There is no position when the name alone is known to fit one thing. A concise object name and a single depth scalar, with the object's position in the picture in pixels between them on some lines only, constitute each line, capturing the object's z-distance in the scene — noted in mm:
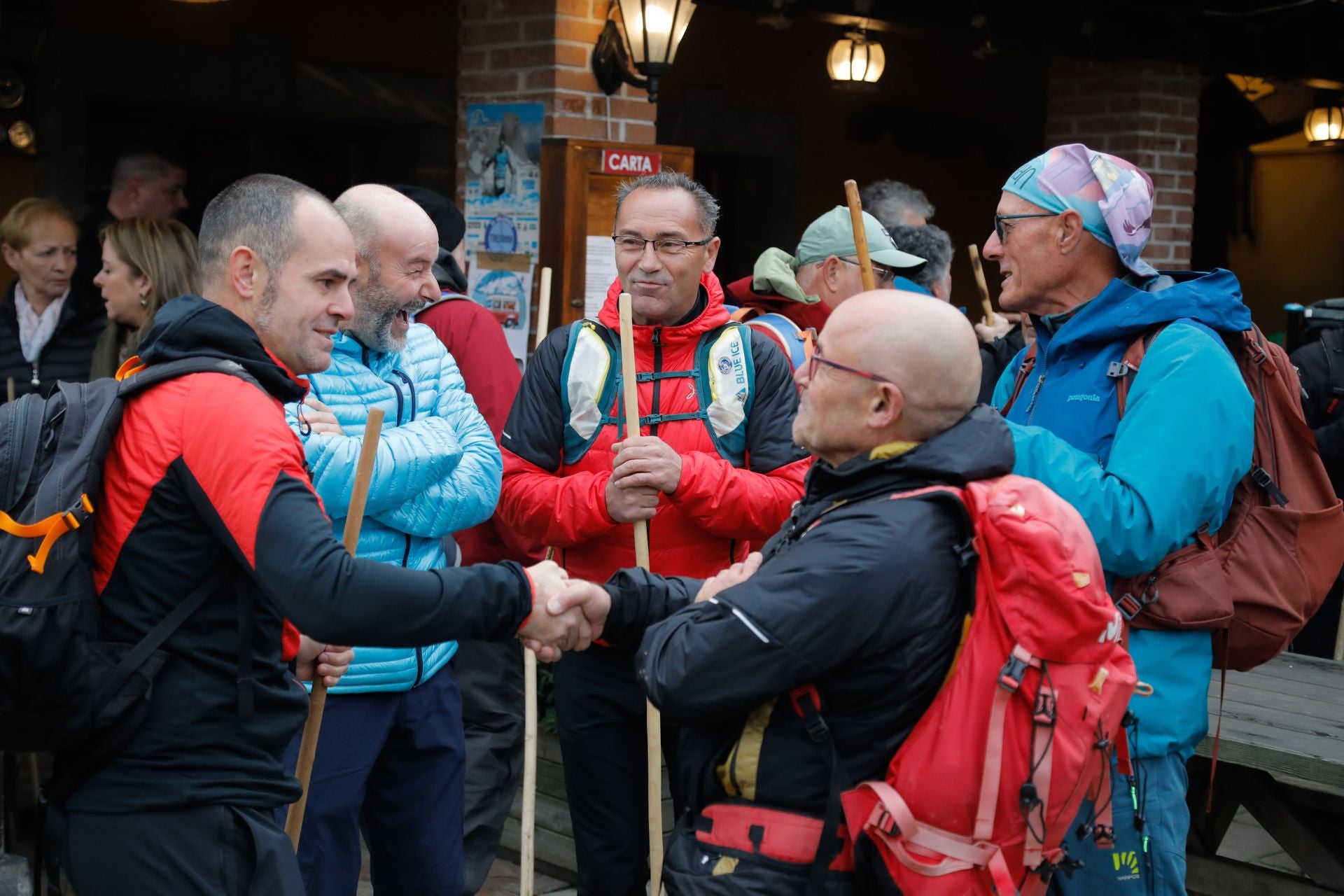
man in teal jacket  2562
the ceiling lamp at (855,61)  8203
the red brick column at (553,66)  6027
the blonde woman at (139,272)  4527
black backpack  2092
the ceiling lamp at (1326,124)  10352
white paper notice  5879
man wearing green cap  4562
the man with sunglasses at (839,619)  2053
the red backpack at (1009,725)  2008
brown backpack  2678
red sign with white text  5895
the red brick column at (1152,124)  8109
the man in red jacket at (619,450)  3244
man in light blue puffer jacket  3020
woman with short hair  5109
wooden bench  3676
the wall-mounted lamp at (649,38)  5758
